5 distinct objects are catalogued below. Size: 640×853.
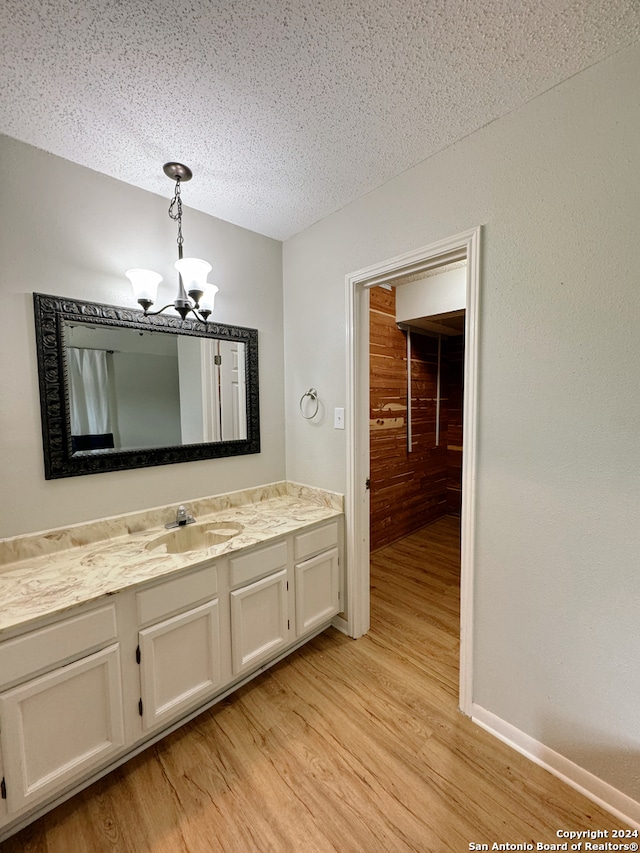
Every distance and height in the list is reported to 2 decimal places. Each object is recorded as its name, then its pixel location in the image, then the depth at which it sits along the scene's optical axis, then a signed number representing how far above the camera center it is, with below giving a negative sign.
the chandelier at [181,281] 1.60 +0.58
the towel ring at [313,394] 2.22 +0.06
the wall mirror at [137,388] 1.56 +0.10
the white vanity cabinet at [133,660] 1.13 -1.00
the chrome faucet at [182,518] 1.87 -0.60
